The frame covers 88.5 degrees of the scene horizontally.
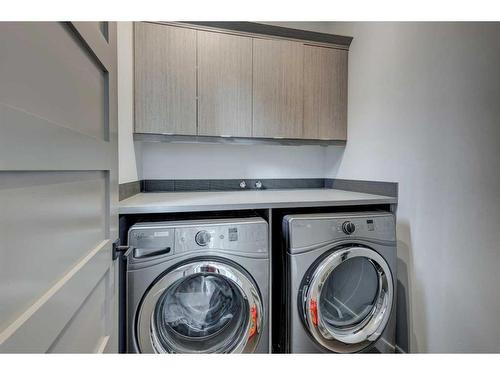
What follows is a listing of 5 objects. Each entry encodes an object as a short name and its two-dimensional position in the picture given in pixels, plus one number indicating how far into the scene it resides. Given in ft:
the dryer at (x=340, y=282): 4.39
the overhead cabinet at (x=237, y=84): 5.70
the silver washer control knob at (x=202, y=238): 4.02
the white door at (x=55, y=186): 1.40
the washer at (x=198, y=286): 3.83
